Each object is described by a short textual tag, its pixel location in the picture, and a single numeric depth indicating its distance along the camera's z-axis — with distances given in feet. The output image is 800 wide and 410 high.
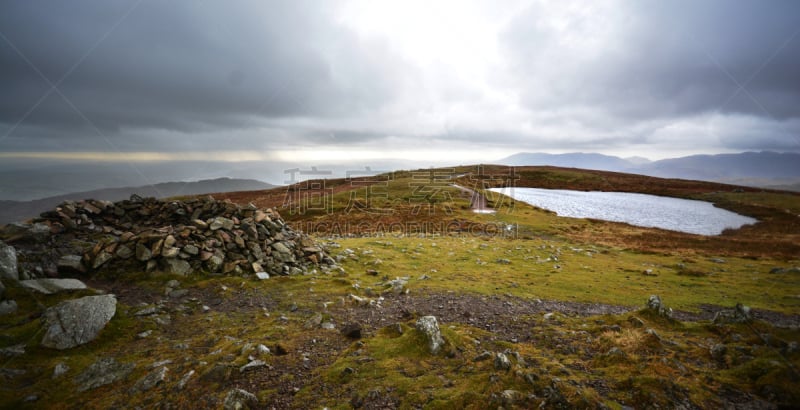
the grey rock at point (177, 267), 43.68
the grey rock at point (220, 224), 50.75
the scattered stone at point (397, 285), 44.78
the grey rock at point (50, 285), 32.68
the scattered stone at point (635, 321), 28.55
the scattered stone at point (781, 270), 60.65
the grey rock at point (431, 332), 23.86
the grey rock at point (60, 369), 22.36
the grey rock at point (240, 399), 18.15
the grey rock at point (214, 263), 46.39
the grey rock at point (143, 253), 43.48
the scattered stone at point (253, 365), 22.01
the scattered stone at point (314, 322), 31.36
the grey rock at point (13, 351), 23.99
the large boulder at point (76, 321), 25.92
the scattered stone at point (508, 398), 16.50
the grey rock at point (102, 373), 21.71
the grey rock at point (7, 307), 29.35
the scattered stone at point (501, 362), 20.40
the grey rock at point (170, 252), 44.04
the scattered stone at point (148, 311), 32.81
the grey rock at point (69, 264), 40.19
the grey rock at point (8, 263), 32.49
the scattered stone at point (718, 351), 21.87
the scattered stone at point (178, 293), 38.93
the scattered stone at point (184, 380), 20.45
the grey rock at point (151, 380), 20.83
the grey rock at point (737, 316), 28.12
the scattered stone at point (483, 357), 22.34
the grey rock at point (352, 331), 28.94
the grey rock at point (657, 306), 31.18
